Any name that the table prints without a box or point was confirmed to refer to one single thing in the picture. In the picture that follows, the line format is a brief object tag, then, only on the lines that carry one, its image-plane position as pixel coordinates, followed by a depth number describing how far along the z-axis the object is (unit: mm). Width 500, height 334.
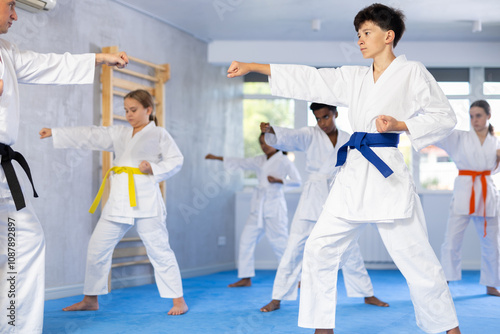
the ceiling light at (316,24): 5438
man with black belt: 2281
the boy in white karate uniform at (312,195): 3453
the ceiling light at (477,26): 5453
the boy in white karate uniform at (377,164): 2221
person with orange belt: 4285
